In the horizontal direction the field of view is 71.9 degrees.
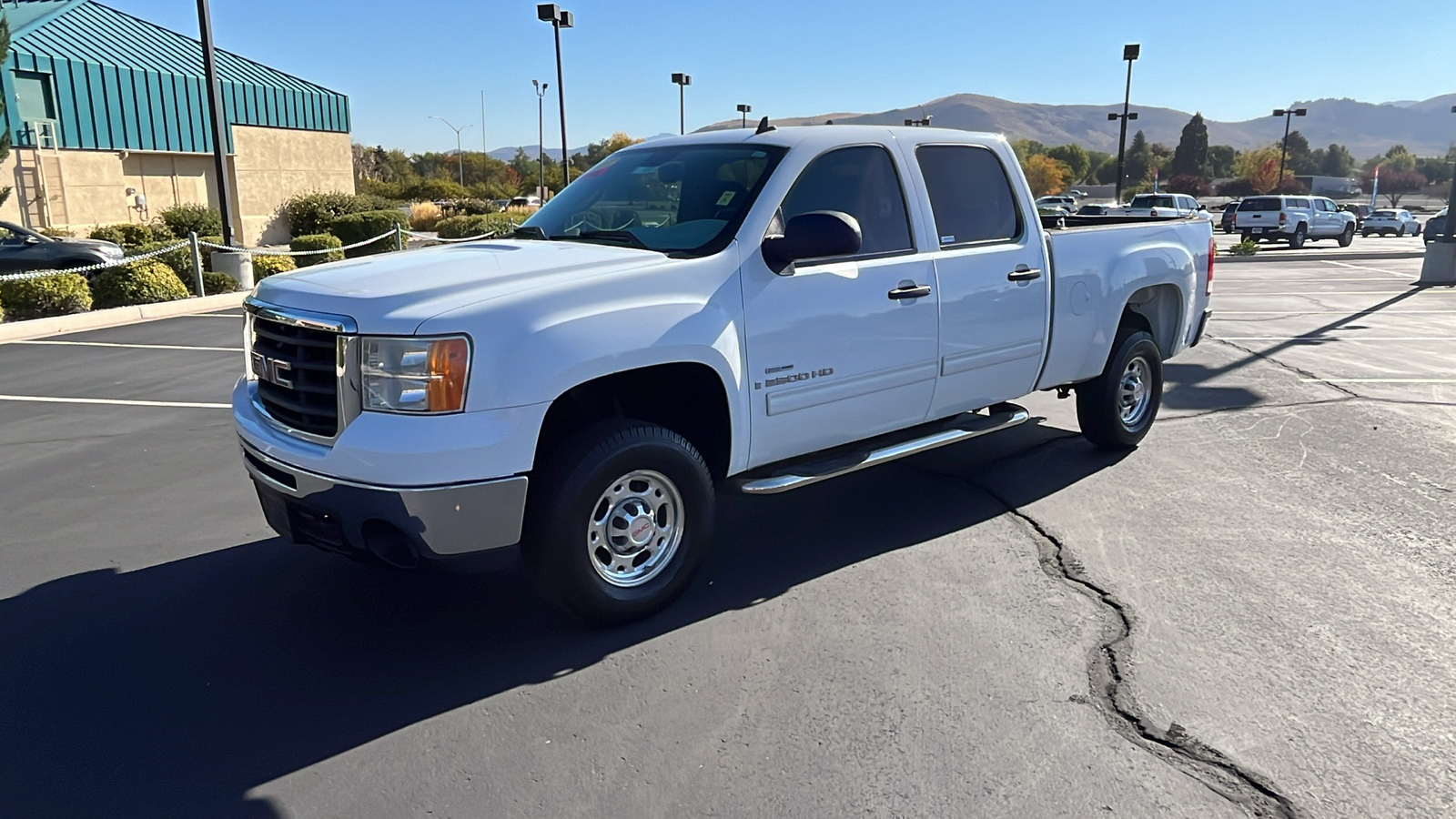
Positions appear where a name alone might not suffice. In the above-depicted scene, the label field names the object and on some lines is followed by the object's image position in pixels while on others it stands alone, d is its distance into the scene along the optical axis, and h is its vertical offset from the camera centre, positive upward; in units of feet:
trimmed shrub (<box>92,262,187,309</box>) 47.93 -4.39
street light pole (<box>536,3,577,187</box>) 108.06 +18.63
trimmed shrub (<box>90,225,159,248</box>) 86.43 -3.56
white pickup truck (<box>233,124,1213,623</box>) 11.63 -2.11
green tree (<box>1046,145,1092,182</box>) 473.67 +15.16
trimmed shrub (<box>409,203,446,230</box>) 128.98 -3.12
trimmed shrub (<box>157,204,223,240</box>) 97.45 -2.72
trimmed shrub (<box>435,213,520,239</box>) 93.35 -3.15
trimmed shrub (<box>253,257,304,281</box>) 56.44 -4.02
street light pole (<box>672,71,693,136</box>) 162.20 +17.59
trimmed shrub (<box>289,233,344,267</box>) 71.62 -3.72
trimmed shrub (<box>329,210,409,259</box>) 96.58 -3.07
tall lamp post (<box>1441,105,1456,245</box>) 59.26 -2.08
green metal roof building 100.94 +10.94
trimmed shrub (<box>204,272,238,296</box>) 54.85 -4.88
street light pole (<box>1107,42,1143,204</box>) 136.56 +18.16
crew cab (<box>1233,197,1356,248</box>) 105.29 -3.15
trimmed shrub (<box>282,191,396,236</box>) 116.26 -1.92
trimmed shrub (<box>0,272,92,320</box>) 44.70 -4.51
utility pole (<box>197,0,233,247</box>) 56.59 +5.23
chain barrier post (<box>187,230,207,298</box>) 51.57 -3.62
